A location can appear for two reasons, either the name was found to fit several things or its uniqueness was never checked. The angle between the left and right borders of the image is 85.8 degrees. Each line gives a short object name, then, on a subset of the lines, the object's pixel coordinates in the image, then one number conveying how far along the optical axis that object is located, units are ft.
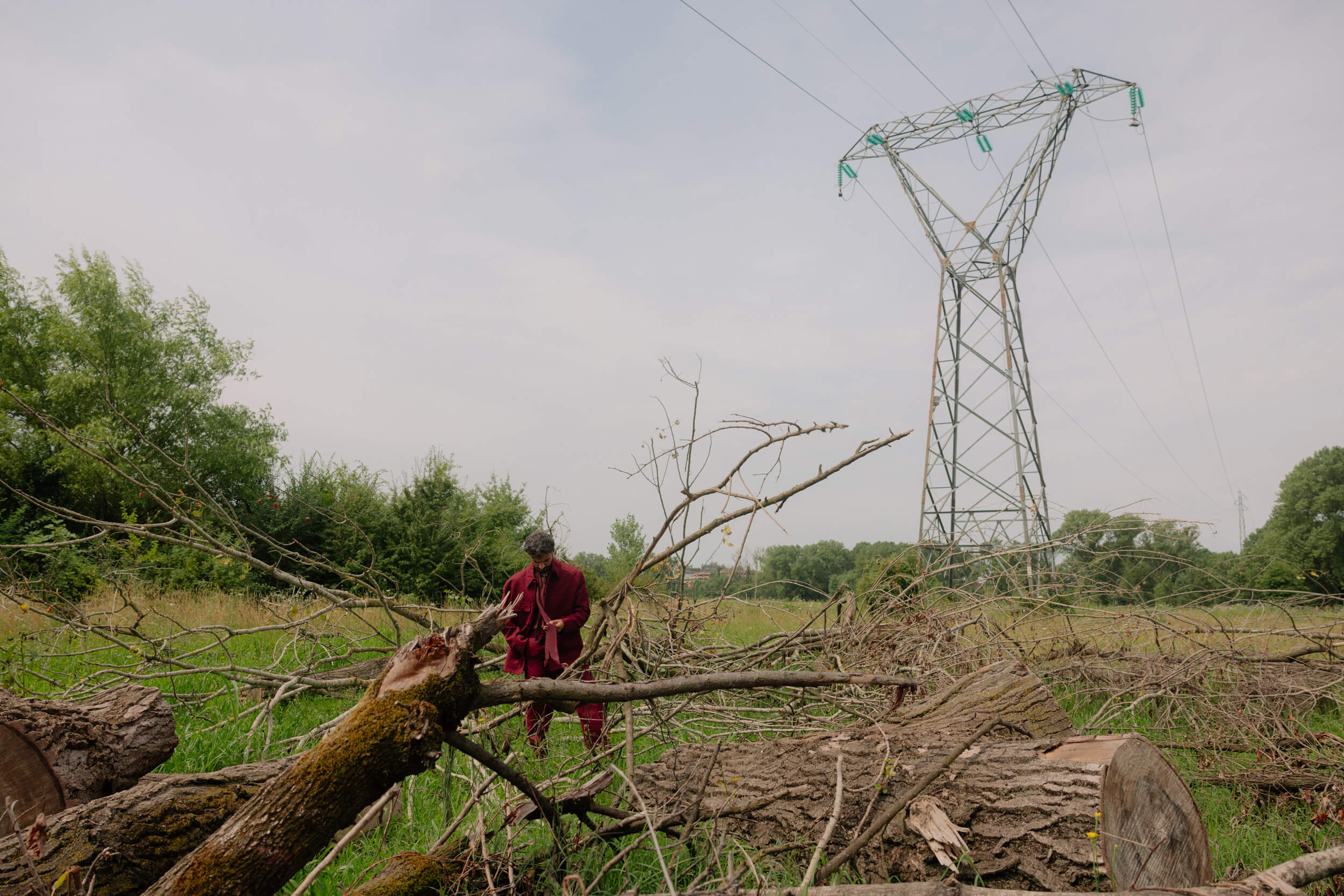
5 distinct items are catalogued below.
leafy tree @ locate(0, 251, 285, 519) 74.54
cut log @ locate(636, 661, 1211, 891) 7.50
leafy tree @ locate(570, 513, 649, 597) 55.42
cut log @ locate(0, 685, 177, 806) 8.04
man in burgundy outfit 15.83
